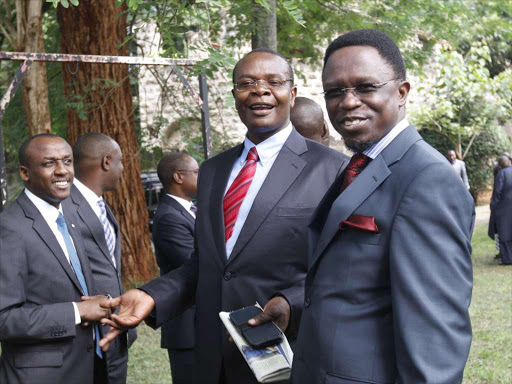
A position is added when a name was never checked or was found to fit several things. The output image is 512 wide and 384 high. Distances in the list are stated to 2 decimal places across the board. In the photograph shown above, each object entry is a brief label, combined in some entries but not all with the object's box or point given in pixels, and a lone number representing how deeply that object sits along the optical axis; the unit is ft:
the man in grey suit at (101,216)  13.52
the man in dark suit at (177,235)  15.16
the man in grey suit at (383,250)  6.08
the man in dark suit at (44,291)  10.82
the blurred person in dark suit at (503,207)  43.14
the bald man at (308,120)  13.97
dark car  55.61
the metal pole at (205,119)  21.77
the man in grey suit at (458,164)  62.75
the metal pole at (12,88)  16.34
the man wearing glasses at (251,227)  9.48
